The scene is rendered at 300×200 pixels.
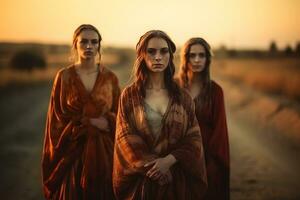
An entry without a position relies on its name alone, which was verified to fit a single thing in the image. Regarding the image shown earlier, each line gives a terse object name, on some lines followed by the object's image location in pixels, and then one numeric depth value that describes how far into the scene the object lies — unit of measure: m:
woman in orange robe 4.12
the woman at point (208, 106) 4.18
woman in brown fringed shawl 3.61
